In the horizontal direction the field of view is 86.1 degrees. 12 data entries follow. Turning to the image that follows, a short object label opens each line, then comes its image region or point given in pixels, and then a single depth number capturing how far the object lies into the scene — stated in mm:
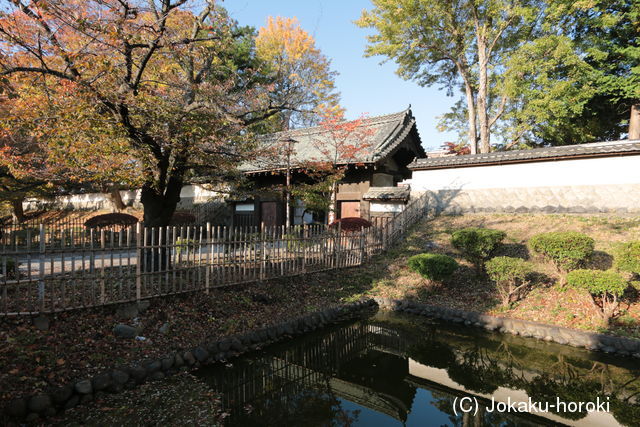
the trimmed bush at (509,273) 8352
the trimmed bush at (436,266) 9344
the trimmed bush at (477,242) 9555
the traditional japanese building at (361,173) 15484
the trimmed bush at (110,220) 17328
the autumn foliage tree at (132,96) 5566
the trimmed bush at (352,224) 14039
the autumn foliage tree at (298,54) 24859
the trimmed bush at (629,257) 7086
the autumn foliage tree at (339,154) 13953
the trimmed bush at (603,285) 6910
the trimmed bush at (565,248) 8133
